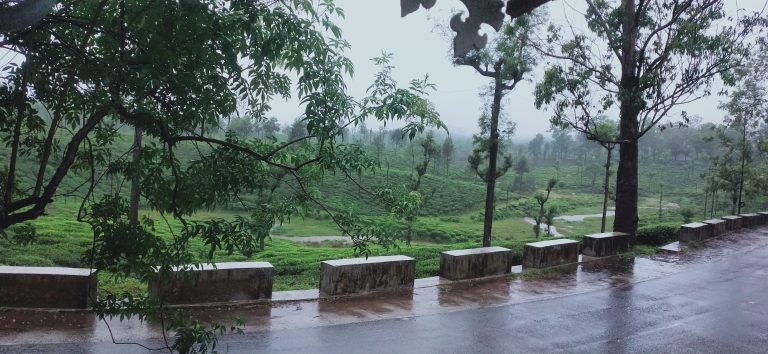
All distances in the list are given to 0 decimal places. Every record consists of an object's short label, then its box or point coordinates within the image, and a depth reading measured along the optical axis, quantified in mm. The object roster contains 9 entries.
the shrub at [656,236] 16312
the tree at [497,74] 14258
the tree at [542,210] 29377
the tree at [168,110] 2668
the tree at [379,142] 51000
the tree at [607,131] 20672
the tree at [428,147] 25438
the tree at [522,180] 52078
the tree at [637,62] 12422
